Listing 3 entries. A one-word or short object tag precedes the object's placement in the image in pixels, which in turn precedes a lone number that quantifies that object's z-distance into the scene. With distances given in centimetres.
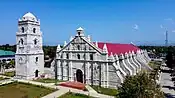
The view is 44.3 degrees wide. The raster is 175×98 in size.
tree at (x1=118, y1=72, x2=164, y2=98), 2464
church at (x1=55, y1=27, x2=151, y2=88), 4475
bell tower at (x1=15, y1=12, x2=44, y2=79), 5156
